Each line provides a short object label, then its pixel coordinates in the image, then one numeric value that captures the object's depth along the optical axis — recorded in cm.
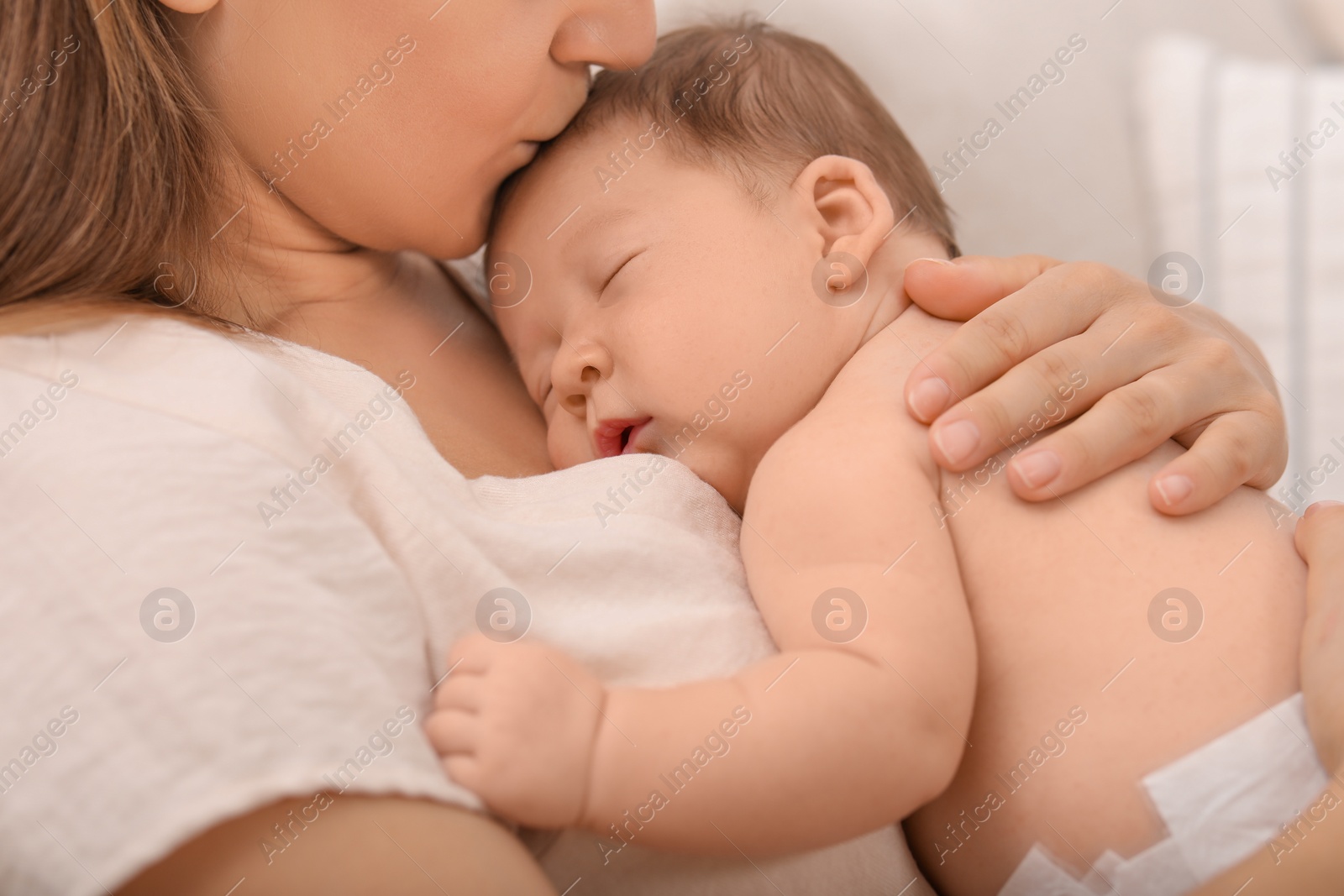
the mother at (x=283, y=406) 66
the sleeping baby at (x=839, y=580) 69
